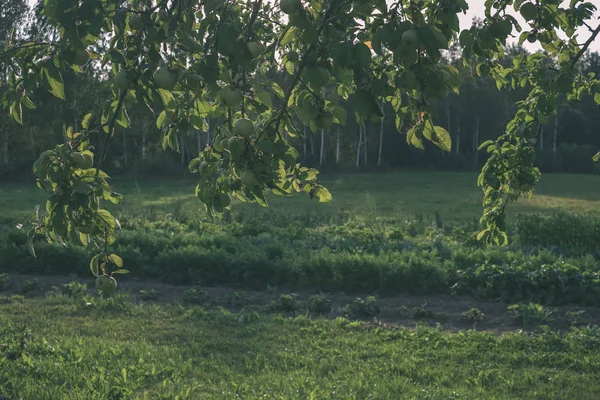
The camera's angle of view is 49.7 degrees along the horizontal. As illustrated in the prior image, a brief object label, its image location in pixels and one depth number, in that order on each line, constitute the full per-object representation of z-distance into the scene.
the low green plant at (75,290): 7.10
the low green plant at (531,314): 6.08
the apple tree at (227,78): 1.85
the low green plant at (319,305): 6.66
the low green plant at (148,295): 7.26
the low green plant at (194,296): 7.09
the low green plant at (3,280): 7.78
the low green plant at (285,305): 6.74
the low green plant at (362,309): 6.54
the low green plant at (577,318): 6.13
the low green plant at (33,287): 7.47
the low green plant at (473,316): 6.30
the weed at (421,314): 6.49
